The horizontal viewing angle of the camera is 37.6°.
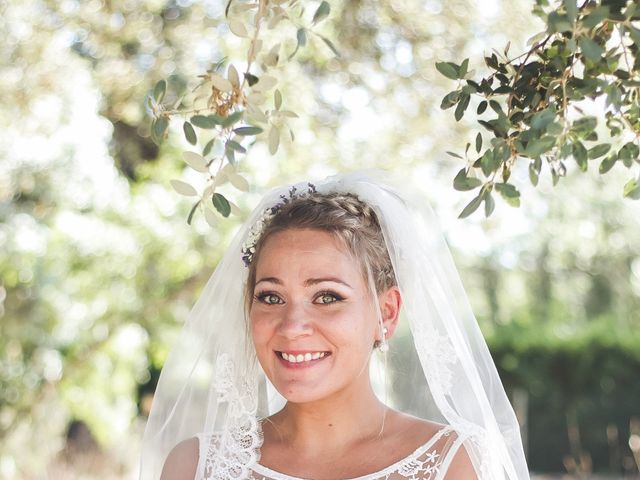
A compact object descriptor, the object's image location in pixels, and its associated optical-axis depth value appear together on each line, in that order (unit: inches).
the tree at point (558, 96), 67.0
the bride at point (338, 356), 99.1
